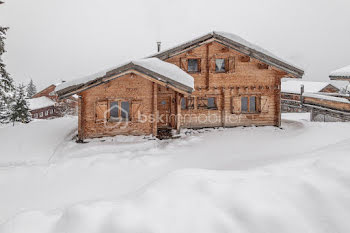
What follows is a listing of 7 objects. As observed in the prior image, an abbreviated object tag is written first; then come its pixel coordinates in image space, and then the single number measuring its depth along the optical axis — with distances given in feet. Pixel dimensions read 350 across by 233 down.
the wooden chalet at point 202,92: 37.91
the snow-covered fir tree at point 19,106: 93.45
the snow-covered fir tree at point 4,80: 40.40
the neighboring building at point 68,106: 120.98
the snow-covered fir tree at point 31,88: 204.25
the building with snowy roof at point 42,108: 125.08
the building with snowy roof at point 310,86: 97.78
